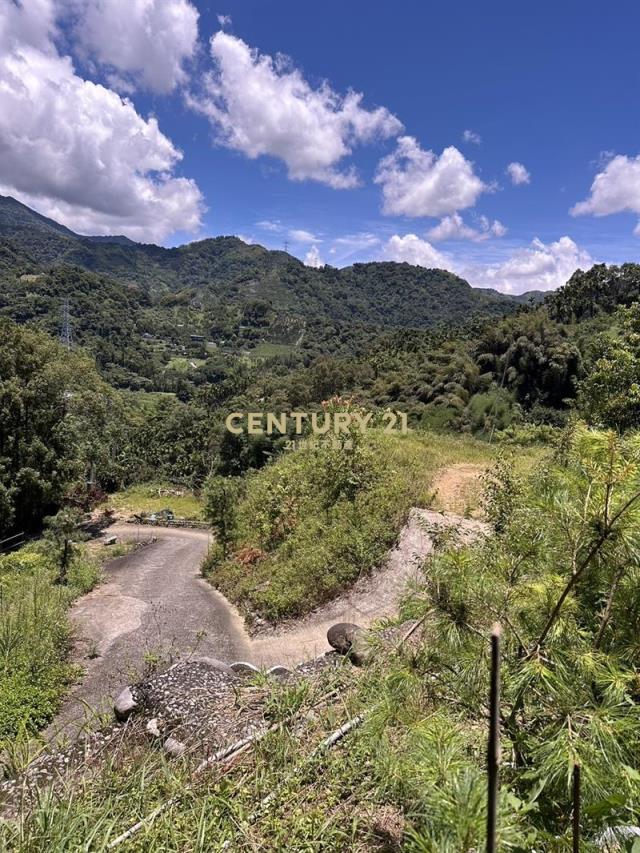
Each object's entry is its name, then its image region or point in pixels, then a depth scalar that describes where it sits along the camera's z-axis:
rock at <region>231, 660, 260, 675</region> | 4.90
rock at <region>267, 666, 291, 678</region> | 4.79
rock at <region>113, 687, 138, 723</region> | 4.63
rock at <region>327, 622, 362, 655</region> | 5.78
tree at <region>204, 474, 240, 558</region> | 11.48
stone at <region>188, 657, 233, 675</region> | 5.10
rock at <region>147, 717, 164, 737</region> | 3.51
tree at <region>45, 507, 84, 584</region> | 10.36
